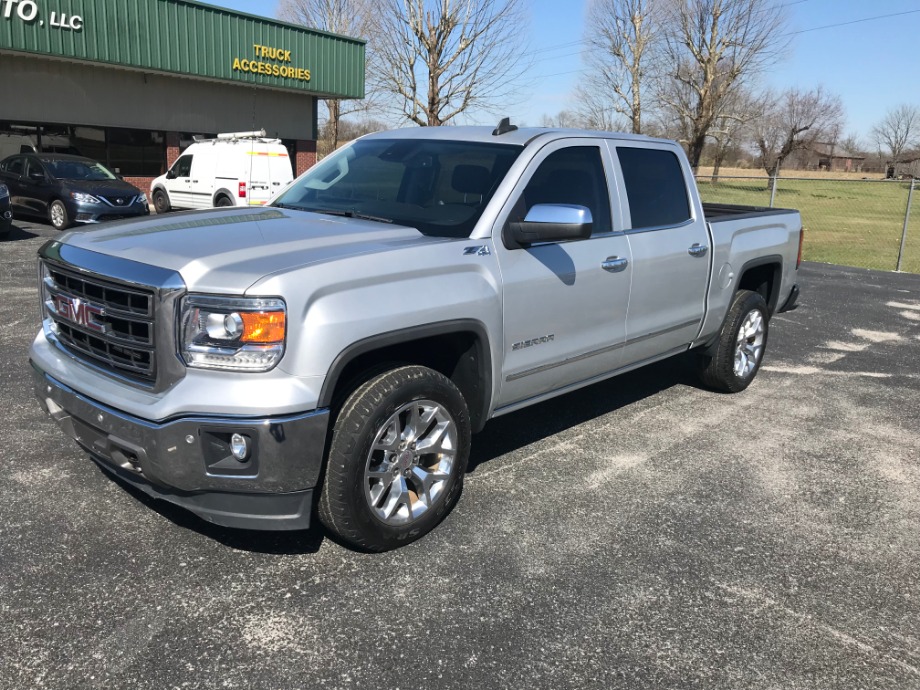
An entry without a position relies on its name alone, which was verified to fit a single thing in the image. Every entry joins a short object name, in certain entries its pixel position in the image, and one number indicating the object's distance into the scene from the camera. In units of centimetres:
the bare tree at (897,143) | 8888
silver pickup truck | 295
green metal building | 2005
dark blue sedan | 1485
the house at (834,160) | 9562
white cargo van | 1764
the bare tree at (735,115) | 4643
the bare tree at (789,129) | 7369
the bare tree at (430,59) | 3192
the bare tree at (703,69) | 4381
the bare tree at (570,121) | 5029
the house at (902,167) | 6756
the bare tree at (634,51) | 4369
